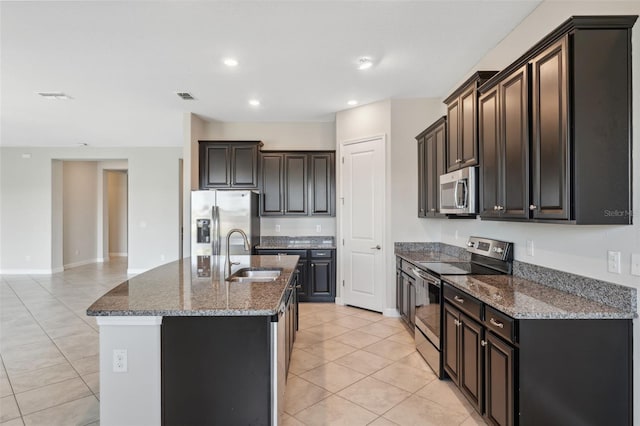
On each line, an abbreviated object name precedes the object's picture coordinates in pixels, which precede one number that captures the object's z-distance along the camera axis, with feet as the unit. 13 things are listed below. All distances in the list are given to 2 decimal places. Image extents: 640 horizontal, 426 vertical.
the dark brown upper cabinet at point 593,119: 5.81
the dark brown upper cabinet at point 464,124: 9.11
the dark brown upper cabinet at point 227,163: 18.21
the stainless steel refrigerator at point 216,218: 16.11
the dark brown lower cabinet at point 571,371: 5.69
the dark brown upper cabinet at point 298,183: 18.54
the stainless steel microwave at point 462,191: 9.26
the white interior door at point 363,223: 15.52
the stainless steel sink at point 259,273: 9.60
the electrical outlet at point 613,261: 6.01
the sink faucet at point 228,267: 8.98
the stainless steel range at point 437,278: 9.36
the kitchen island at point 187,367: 5.85
